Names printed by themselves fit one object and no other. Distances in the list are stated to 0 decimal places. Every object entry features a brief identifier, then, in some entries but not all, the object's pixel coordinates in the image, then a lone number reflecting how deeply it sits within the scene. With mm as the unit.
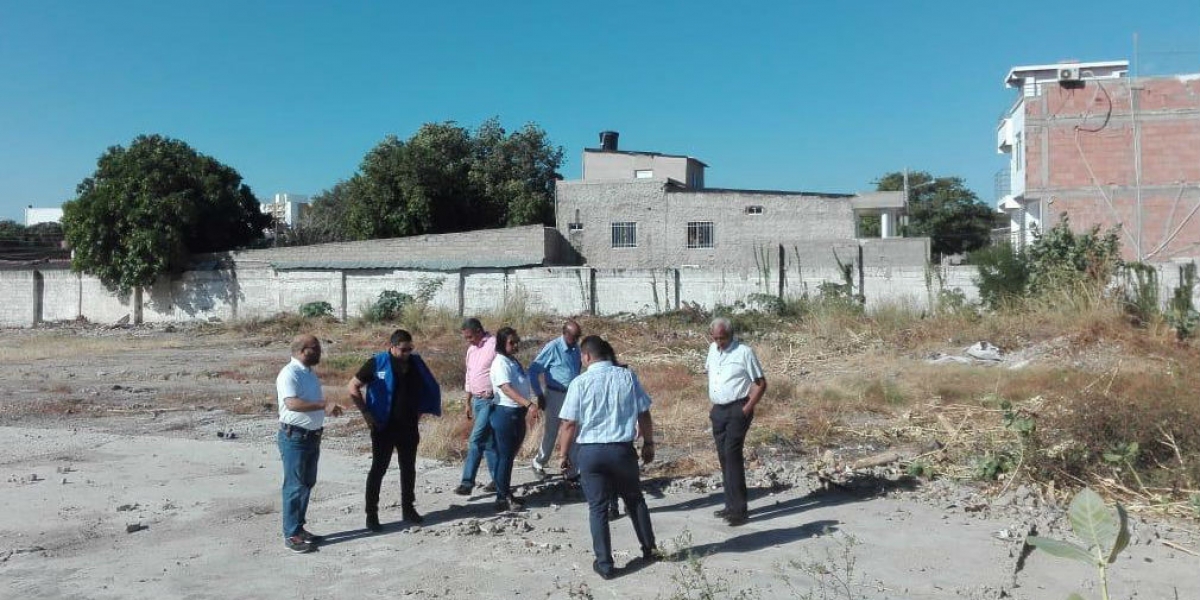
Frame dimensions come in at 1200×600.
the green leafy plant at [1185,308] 17453
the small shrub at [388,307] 28578
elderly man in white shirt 7418
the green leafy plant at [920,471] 8836
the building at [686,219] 35031
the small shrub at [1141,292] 18750
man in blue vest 7434
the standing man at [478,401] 8438
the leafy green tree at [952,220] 60469
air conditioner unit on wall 32375
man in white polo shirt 6895
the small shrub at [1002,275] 22281
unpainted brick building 31938
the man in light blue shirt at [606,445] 6219
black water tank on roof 47156
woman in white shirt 8070
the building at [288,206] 93519
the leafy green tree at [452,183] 40469
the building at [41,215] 78938
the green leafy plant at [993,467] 8484
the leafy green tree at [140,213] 31594
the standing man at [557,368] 8656
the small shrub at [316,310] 30284
